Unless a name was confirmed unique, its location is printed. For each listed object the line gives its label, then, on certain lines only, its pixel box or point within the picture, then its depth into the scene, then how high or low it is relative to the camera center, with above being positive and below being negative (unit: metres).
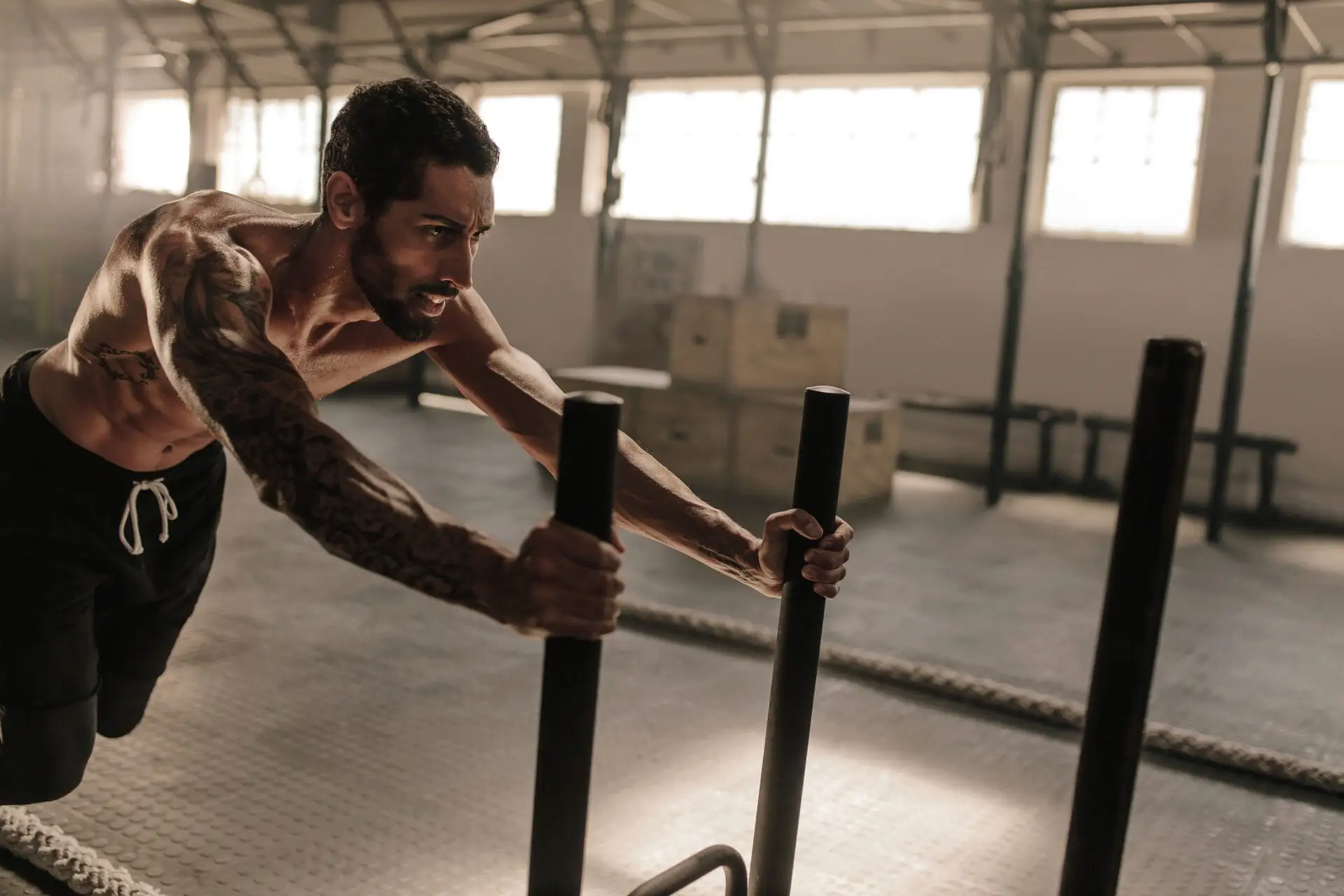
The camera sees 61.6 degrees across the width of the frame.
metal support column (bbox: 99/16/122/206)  9.48 +1.38
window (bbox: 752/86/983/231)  7.55 +1.20
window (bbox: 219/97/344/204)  10.74 +1.23
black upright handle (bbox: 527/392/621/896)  0.91 -0.33
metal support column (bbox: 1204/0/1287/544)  5.19 +0.49
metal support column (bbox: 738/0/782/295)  6.34 +1.50
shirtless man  0.94 -0.18
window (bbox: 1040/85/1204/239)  6.87 +1.19
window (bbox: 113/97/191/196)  12.11 +1.30
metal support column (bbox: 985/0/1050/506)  5.66 +0.40
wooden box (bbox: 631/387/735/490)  5.85 -0.63
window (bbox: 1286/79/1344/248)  6.39 +1.12
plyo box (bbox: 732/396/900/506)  5.61 -0.62
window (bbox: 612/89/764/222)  8.61 +1.23
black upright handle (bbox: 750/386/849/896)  1.32 -0.40
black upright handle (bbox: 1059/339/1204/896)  1.01 -0.24
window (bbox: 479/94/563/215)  9.59 +1.27
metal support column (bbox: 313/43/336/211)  7.77 +1.42
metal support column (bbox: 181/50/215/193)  8.92 +1.24
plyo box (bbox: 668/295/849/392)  5.78 -0.11
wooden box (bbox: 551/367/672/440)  6.08 -0.42
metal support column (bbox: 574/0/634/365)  6.70 +1.29
